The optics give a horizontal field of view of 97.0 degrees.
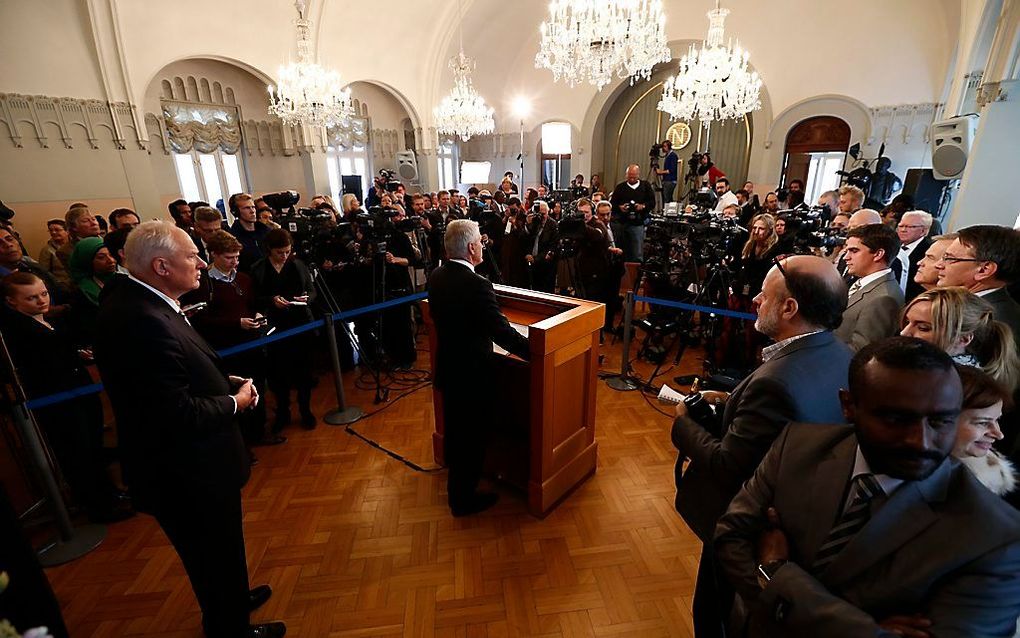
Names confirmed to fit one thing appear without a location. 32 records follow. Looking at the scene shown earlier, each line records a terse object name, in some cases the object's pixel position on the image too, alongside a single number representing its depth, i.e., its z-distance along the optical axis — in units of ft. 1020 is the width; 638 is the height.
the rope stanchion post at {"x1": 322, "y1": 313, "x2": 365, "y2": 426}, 11.98
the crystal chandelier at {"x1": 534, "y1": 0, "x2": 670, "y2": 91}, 17.54
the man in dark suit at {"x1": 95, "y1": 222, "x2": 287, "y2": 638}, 4.84
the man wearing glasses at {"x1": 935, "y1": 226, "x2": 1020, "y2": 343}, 6.15
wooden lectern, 8.00
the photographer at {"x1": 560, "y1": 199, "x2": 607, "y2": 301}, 16.74
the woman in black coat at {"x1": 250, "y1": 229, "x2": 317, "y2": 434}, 11.40
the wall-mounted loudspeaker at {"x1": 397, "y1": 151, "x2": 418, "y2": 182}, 40.19
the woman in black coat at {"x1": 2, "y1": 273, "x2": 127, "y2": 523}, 7.95
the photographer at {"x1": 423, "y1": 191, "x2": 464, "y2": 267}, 19.70
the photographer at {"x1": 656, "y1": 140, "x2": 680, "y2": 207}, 32.09
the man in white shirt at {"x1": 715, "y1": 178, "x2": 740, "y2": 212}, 22.63
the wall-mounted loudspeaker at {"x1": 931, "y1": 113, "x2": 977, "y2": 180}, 20.52
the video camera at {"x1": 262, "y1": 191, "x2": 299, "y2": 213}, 16.02
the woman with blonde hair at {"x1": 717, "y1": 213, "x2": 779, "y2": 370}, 13.12
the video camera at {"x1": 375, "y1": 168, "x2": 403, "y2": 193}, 27.22
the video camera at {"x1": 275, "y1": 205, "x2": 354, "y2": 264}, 13.71
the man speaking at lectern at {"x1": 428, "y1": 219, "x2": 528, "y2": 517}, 7.50
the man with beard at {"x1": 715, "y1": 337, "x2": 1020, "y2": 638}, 2.69
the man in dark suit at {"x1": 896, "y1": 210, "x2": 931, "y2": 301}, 10.61
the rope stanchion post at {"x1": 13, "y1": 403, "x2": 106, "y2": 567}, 7.71
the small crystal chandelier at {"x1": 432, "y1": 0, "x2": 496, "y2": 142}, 33.27
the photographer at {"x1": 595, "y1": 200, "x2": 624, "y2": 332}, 17.47
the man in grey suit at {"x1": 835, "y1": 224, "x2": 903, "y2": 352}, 7.23
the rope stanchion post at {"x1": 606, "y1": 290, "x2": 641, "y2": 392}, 13.42
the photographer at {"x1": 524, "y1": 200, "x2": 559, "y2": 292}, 18.30
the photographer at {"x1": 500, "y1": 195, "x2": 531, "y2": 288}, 19.65
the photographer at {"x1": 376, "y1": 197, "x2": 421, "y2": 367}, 15.46
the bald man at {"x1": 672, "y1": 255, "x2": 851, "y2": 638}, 4.30
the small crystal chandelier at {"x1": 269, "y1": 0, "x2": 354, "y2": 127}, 24.94
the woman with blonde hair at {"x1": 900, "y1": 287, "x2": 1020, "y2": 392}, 4.90
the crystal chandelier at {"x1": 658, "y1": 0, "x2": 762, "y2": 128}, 22.41
